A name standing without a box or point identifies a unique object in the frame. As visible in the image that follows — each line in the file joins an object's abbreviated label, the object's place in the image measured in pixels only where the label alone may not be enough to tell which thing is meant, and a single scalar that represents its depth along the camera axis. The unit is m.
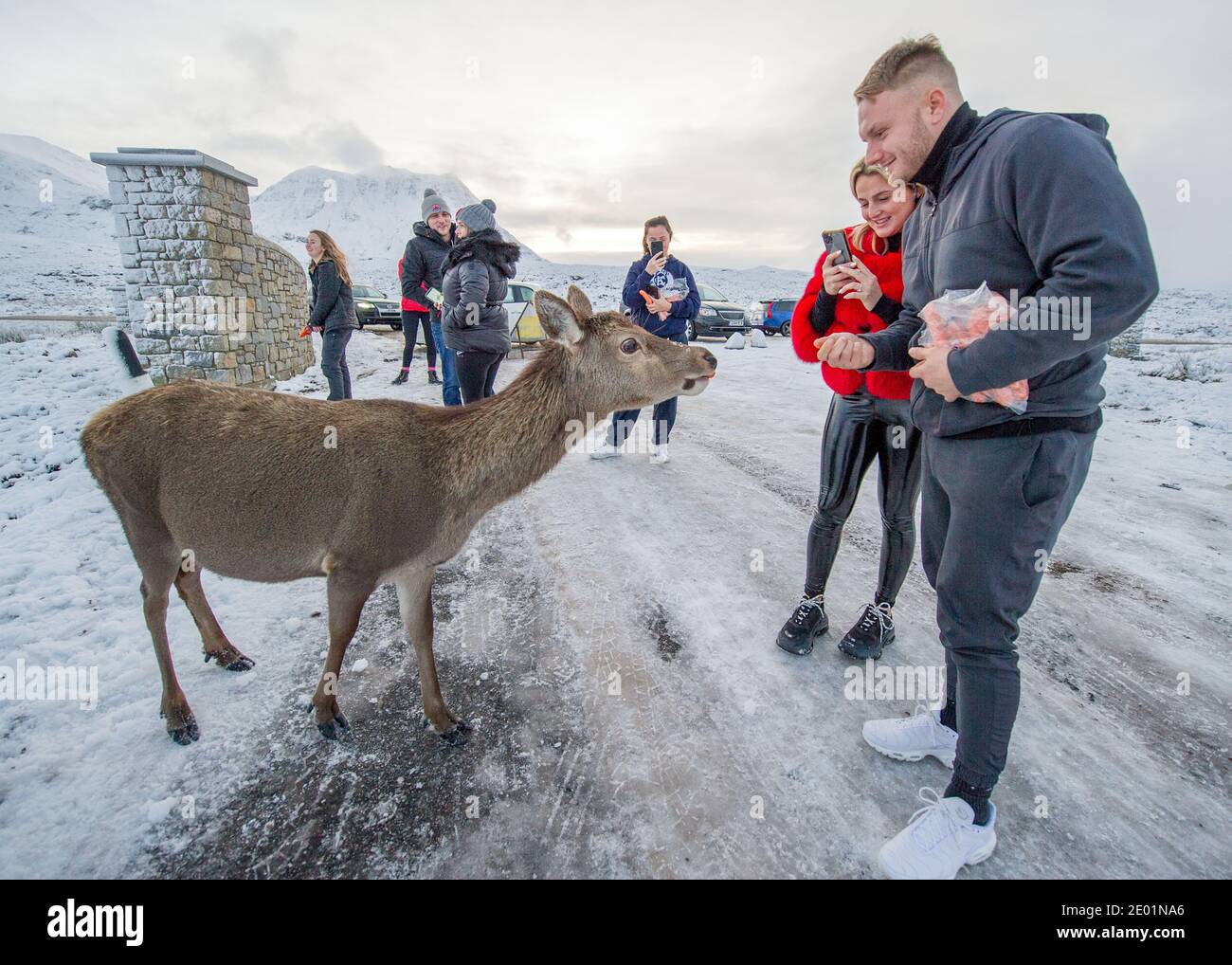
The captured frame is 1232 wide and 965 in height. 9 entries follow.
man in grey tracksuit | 1.65
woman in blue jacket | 6.74
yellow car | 17.83
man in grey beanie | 8.21
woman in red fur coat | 3.08
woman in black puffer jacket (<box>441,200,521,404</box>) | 5.88
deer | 2.84
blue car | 25.42
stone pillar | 9.24
